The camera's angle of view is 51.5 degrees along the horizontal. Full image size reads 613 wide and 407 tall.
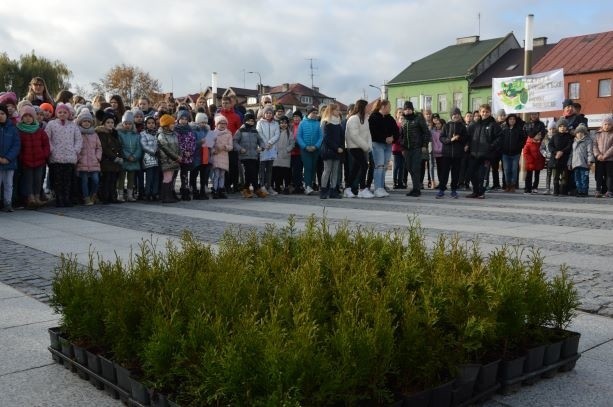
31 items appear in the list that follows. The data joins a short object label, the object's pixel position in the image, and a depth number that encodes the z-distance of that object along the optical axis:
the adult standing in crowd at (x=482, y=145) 14.03
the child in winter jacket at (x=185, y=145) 13.83
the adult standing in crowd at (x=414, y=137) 14.61
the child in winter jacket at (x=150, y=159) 13.38
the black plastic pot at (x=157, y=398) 2.79
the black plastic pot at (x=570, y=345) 3.56
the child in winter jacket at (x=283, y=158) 15.85
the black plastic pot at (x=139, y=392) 2.93
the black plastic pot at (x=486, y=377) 3.14
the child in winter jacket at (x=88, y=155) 12.57
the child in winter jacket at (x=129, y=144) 13.29
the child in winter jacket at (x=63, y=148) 12.15
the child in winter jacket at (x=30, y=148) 11.90
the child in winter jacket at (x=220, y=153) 14.52
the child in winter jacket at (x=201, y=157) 14.27
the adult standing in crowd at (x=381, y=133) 14.77
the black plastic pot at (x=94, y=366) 3.37
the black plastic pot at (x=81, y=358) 3.49
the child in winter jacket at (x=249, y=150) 14.90
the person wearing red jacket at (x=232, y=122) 15.74
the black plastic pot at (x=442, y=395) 2.87
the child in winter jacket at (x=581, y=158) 14.86
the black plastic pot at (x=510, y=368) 3.25
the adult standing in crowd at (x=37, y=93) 13.52
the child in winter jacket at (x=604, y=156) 14.70
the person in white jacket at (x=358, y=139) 14.19
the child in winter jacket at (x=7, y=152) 11.43
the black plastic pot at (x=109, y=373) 3.24
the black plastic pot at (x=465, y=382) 2.99
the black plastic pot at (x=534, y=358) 3.37
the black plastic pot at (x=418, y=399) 2.77
